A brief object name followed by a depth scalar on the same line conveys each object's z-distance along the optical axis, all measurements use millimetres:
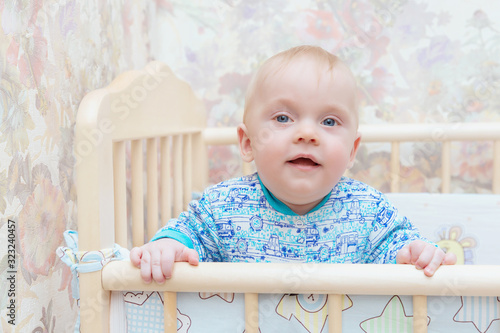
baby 706
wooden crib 542
